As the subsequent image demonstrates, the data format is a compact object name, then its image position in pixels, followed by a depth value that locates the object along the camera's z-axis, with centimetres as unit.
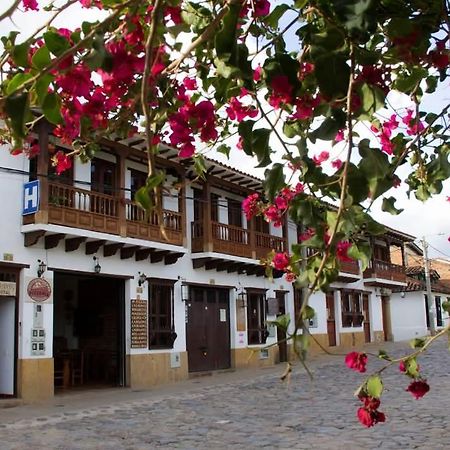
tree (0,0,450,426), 213
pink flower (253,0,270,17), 276
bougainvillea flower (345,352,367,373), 291
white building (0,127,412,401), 1254
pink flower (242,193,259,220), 503
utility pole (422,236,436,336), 3294
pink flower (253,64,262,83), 319
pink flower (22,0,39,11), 368
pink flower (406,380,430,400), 295
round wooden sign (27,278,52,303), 1270
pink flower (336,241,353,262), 293
